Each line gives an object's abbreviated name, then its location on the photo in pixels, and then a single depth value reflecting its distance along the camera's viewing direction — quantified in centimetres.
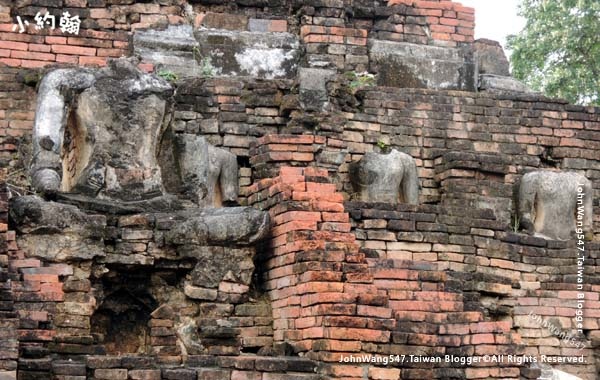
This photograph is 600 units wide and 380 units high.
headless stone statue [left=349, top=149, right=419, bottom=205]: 1569
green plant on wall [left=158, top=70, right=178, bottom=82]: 1596
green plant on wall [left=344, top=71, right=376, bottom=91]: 1658
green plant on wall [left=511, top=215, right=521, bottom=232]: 1599
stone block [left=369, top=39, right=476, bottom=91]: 1719
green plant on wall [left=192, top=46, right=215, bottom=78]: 1653
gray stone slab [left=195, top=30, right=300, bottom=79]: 1675
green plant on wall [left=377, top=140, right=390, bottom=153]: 1627
